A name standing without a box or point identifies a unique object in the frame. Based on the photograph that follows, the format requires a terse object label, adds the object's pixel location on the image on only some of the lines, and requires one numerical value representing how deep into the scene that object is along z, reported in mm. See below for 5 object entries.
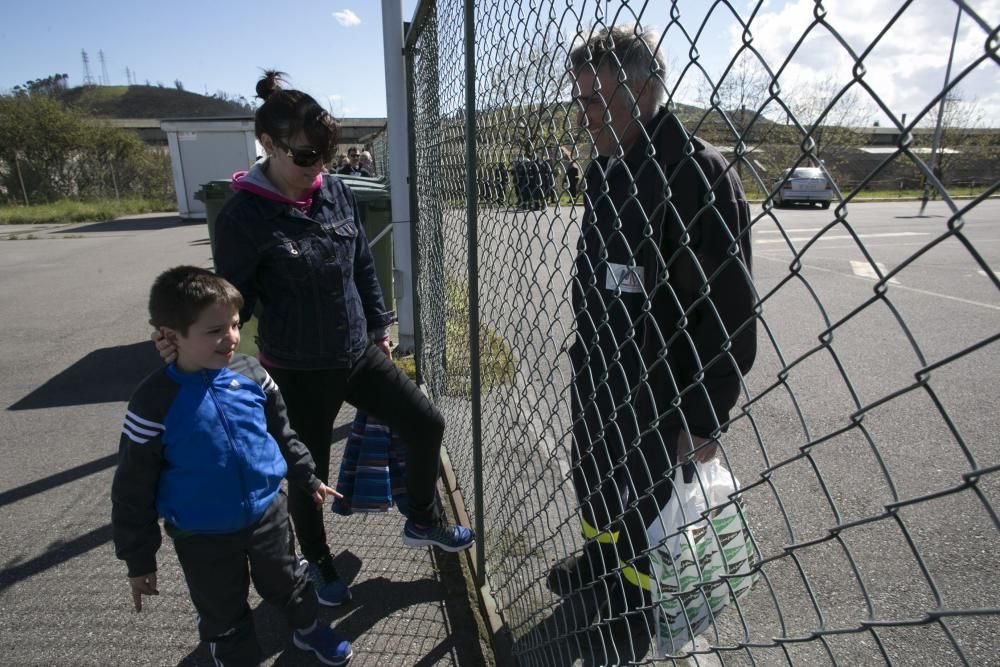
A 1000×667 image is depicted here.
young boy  1814
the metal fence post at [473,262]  2203
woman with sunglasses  2139
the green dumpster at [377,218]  5496
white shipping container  19656
